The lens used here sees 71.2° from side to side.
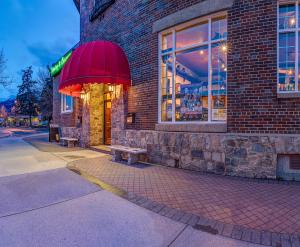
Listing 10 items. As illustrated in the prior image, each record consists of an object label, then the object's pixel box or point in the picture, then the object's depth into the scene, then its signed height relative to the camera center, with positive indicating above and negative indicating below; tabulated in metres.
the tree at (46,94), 33.25 +4.38
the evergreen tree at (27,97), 53.28 +6.26
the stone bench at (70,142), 11.92 -1.21
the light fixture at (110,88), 10.11 +1.66
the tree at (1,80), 16.72 +3.31
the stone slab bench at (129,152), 7.24 -1.11
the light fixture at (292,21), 5.58 +2.70
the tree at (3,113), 83.24 +3.21
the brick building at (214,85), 5.52 +1.16
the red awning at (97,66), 7.74 +2.15
